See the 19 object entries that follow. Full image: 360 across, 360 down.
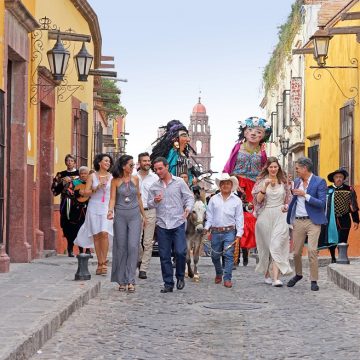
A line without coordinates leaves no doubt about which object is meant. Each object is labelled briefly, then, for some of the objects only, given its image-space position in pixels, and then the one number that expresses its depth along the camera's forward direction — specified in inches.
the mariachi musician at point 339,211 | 722.8
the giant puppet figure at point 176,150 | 639.1
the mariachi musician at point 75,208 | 754.2
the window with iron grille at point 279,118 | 1697.3
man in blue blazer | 532.4
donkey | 575.2
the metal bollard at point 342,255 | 637.9
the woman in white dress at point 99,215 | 586.9
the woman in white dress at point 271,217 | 557.3
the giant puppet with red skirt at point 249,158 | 642.8
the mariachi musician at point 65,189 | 760.3
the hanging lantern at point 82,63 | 794.2
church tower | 5816.9
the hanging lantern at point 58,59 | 716.7
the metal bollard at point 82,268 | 518.0
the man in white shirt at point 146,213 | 588.1
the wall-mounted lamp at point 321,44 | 836.0
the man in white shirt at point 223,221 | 556.7
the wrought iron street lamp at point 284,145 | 1539.1
